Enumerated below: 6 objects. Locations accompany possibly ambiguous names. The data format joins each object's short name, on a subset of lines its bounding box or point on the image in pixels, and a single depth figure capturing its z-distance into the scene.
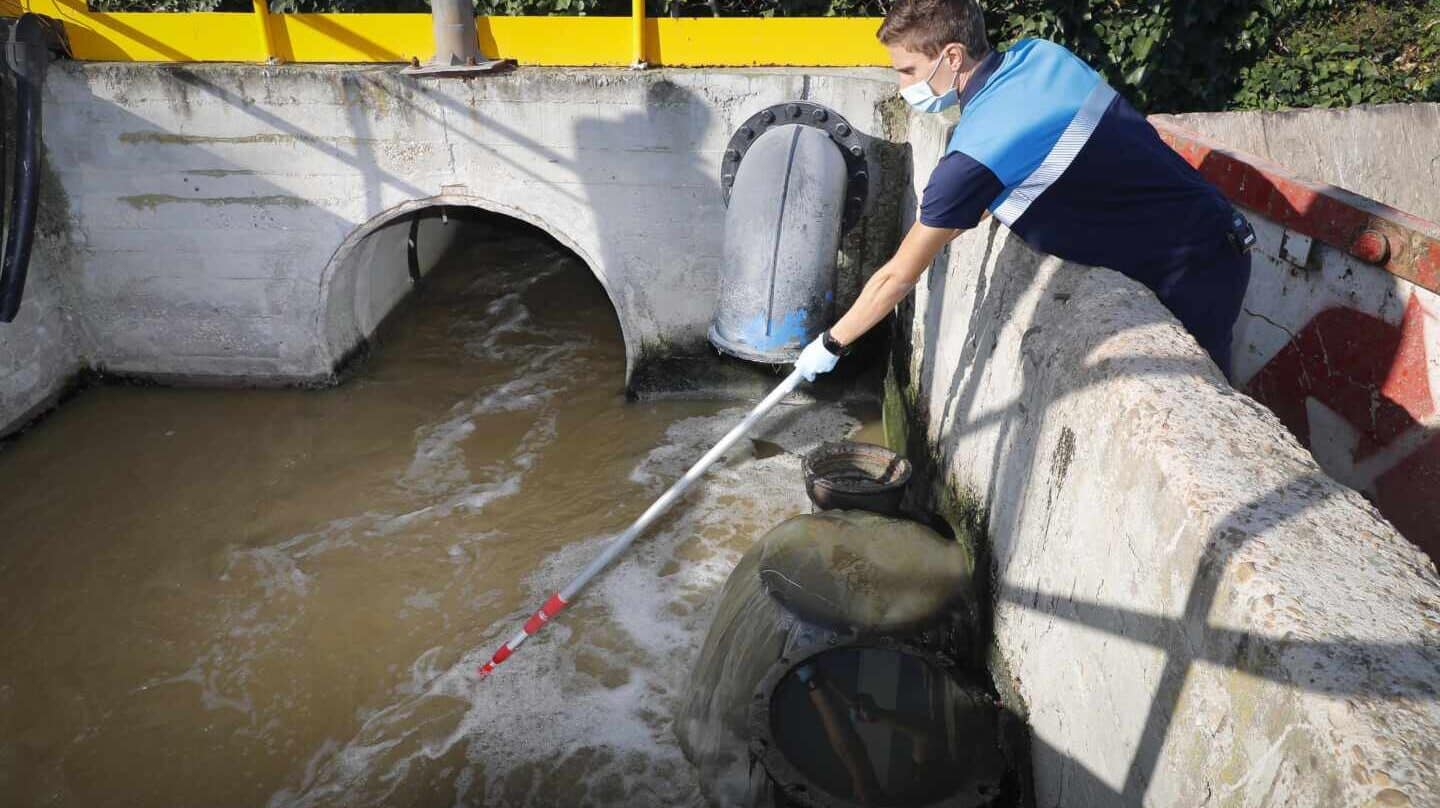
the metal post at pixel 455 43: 5.18
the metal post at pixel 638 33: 5.30
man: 2.62
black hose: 5.18
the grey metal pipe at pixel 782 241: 4.89
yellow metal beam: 5.39
